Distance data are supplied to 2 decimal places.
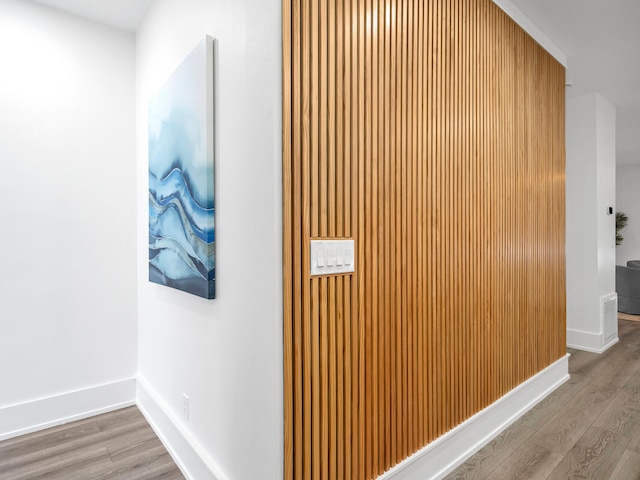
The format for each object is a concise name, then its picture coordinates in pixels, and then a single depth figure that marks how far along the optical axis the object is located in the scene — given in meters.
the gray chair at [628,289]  5.57
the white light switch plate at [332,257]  1.36
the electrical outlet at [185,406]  1.95
